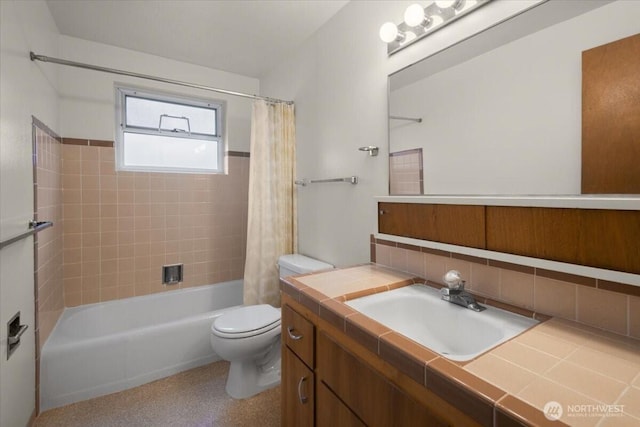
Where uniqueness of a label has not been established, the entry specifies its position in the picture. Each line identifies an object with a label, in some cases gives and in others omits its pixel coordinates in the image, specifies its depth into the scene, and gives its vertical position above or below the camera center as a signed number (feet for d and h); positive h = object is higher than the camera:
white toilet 5.68 -2.67
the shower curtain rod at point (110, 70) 5.32 +2.98
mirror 2.97 +1.29
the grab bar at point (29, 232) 3.83 -0.33
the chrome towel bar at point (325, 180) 5.94 +0.65
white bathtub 5.68 -3.02
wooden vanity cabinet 2.46 -1.78
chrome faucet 3.51 -1.04
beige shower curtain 7.74 +0.35
